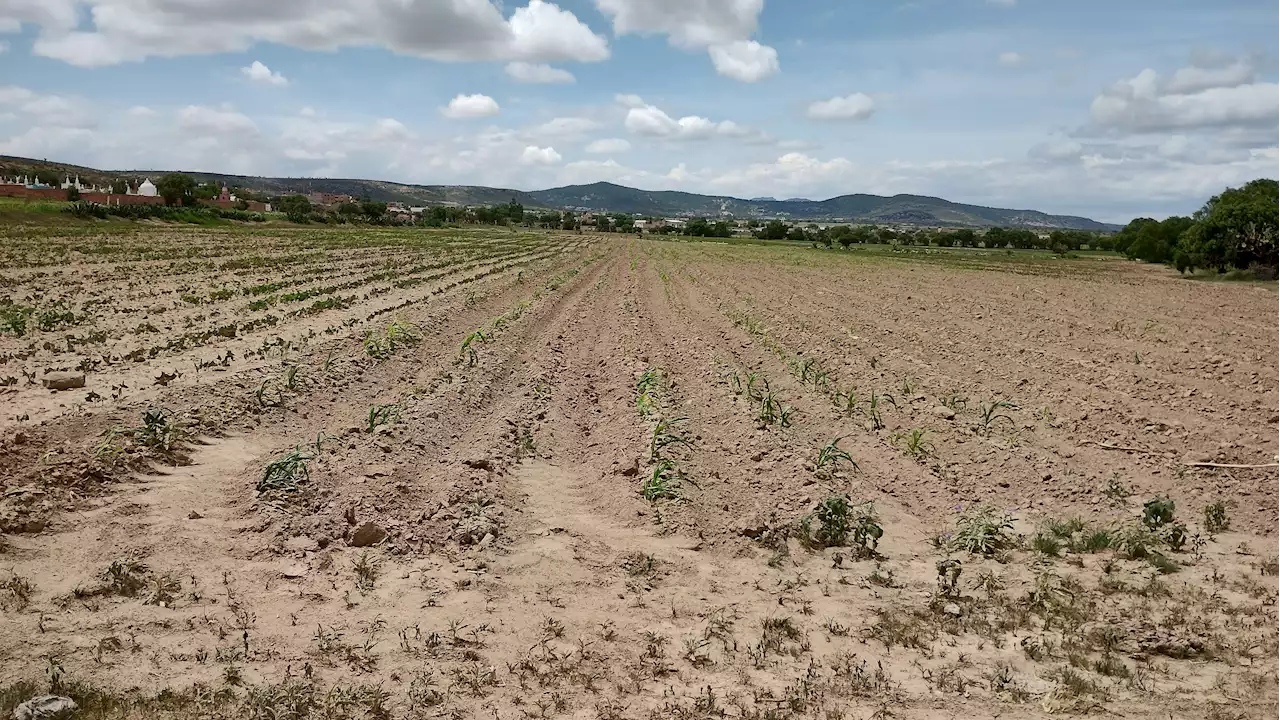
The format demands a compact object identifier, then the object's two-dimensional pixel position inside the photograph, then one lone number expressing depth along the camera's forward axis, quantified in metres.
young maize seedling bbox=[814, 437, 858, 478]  8.19
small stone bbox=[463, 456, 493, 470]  8.12
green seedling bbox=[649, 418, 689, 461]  8.77
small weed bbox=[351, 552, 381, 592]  5.73
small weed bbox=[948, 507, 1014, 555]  6.73
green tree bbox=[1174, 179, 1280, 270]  42.69
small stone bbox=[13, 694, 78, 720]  3.97
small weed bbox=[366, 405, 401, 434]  9.00
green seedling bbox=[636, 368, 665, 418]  10.63
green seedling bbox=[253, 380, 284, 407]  9.97
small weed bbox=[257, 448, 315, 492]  7.14
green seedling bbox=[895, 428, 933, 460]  9.05
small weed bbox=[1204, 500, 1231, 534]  7.16
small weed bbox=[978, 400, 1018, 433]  9.91
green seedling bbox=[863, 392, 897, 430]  10.10
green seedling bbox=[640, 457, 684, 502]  7.62
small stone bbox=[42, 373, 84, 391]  10.26
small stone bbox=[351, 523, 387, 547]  6.37
